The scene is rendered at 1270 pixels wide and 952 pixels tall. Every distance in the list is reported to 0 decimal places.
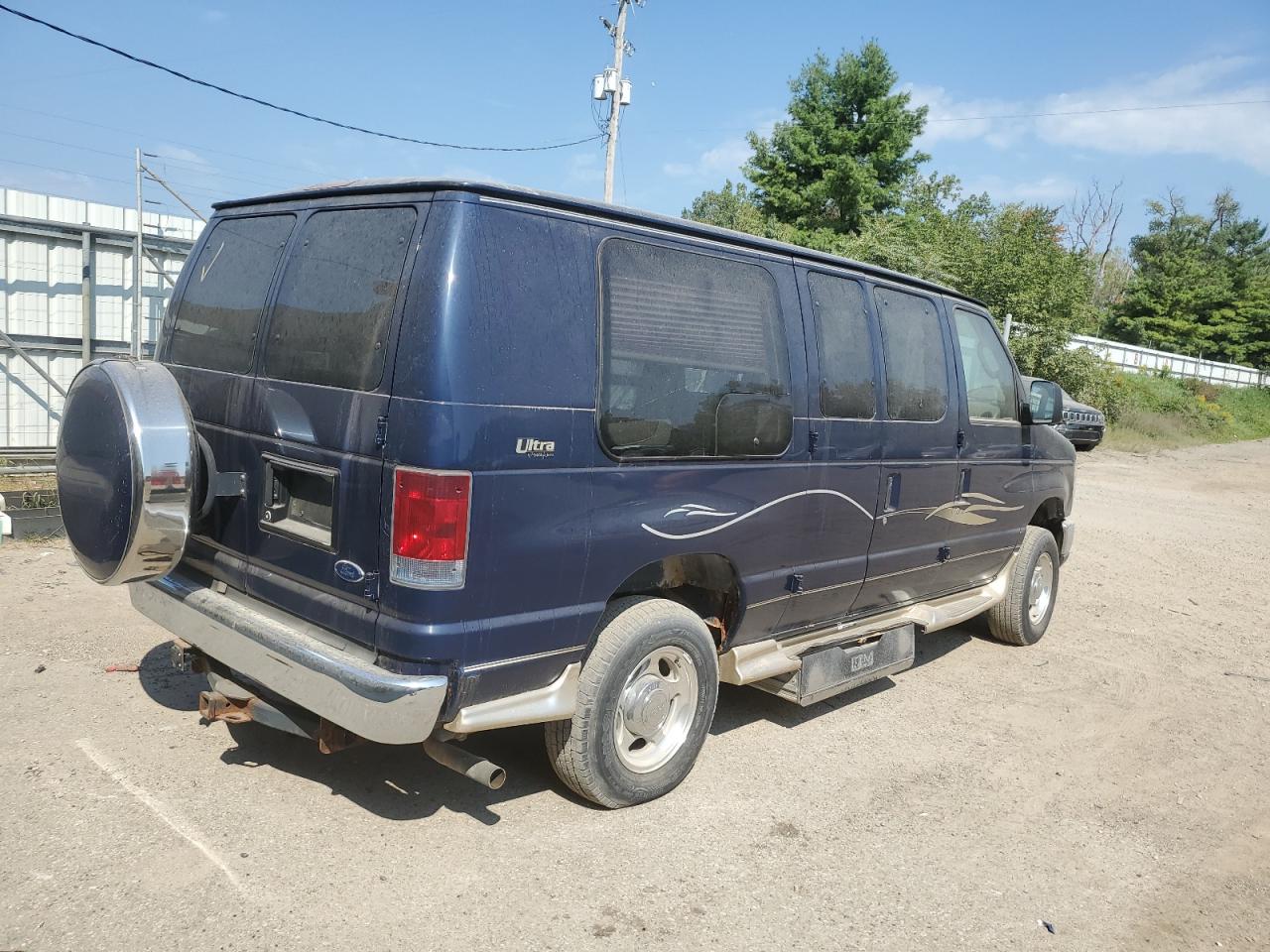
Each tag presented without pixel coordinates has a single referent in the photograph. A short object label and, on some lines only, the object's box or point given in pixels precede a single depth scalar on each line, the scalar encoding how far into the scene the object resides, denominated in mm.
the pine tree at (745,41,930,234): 30172
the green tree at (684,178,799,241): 29375
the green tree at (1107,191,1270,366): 46188
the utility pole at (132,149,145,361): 9625
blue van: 3178
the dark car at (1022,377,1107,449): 15580
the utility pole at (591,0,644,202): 23266
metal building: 9531
